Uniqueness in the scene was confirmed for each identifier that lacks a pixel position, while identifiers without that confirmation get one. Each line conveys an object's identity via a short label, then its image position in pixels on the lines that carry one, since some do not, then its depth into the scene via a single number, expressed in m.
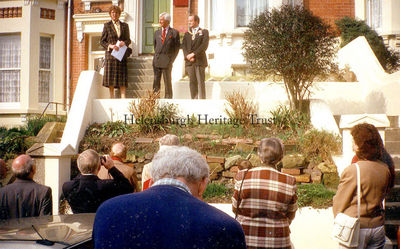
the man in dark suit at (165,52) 10.47
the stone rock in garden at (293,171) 7.22
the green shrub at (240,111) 9.16
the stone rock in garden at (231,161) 7.65
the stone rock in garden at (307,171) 7.28
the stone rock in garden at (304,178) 7.11
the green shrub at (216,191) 6.99
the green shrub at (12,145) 8.88
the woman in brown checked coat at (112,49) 10.69
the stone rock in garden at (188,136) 8.57
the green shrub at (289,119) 8.80
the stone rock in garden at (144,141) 8.58
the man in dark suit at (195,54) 10.40
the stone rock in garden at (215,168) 7.68
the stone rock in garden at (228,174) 7.61
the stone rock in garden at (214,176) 7.66
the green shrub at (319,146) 7.54
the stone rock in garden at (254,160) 7.51
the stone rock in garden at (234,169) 7.61
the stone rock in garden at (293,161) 7.30
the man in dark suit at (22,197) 4.52
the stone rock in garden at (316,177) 7.08
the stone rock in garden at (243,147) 8.15
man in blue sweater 1.97
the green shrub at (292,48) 9.03
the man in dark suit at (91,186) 4.16
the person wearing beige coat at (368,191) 3.89
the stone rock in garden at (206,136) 8.54
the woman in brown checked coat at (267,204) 3.63
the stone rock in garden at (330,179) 7.05
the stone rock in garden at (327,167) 7.16
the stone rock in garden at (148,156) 8.08
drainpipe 16.30
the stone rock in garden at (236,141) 8.28
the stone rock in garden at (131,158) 8.12
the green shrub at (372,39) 13.72
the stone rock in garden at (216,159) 7.74
